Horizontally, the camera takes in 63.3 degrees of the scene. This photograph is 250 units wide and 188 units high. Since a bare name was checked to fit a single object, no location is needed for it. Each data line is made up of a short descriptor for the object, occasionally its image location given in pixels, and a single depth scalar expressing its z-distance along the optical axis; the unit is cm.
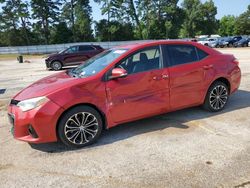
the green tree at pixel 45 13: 4128
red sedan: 301
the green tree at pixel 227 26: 6649
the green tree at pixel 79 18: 4111
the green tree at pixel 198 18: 5281
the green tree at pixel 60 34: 4233
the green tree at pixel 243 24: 5802
